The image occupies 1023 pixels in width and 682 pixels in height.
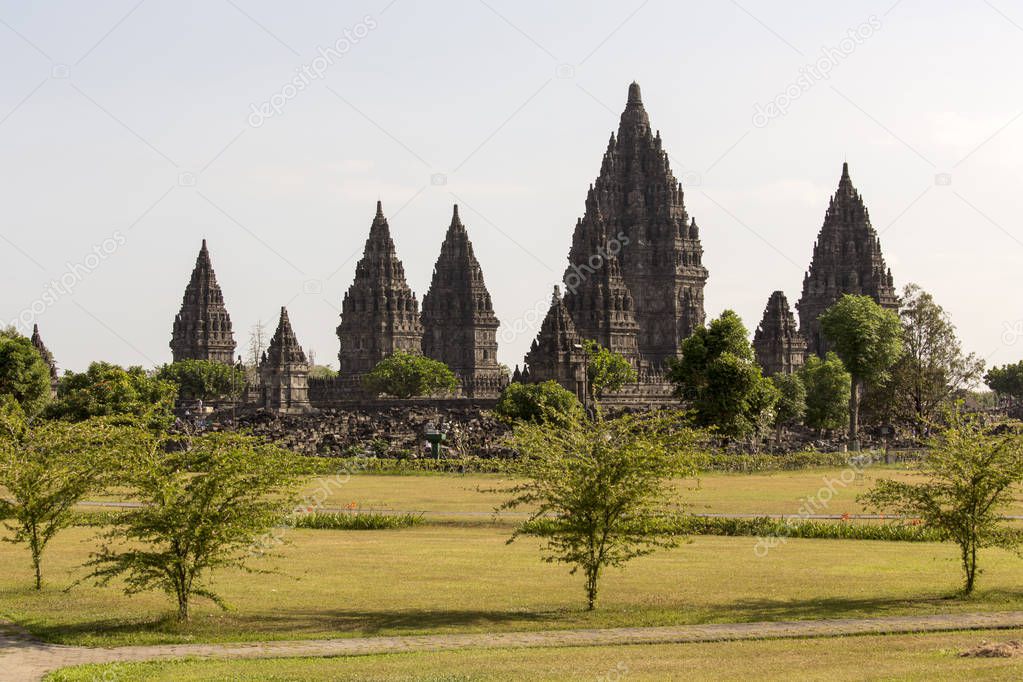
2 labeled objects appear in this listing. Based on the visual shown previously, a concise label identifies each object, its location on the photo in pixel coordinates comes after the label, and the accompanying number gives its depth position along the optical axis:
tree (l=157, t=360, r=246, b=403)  182.00
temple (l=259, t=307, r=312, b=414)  158.84
